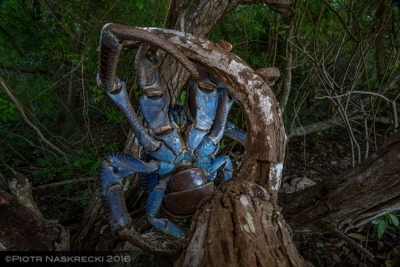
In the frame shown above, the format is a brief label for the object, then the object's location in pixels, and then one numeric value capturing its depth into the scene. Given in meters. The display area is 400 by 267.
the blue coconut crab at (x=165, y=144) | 0.47
